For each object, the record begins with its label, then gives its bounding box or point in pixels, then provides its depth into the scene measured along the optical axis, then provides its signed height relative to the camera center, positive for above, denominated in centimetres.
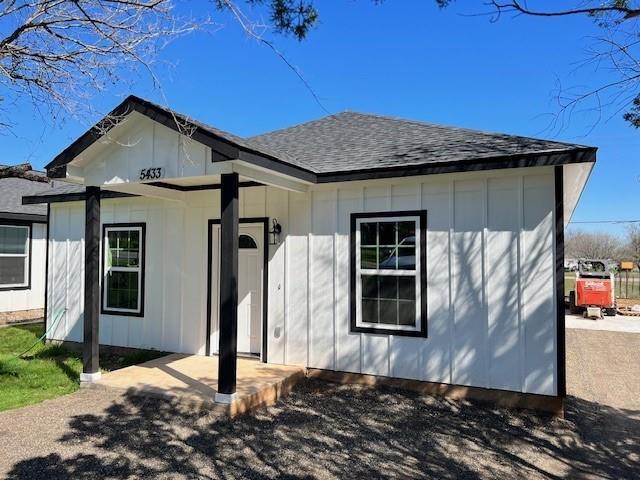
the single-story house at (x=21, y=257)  1285 -24
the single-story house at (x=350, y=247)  558 +4
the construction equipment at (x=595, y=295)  1535 -152
